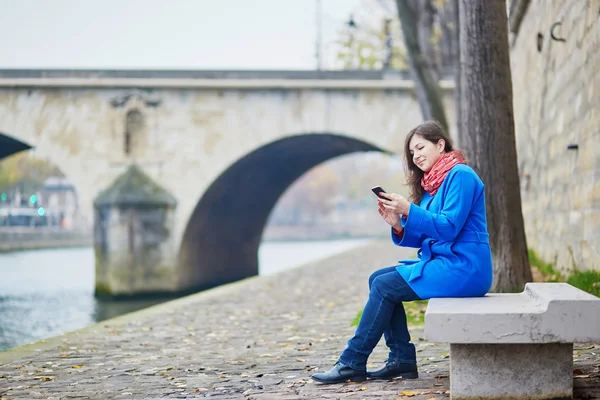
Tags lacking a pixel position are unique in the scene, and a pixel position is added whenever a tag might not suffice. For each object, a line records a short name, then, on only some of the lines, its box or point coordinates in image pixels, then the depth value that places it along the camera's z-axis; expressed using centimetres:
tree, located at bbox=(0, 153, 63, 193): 5516
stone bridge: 1936
